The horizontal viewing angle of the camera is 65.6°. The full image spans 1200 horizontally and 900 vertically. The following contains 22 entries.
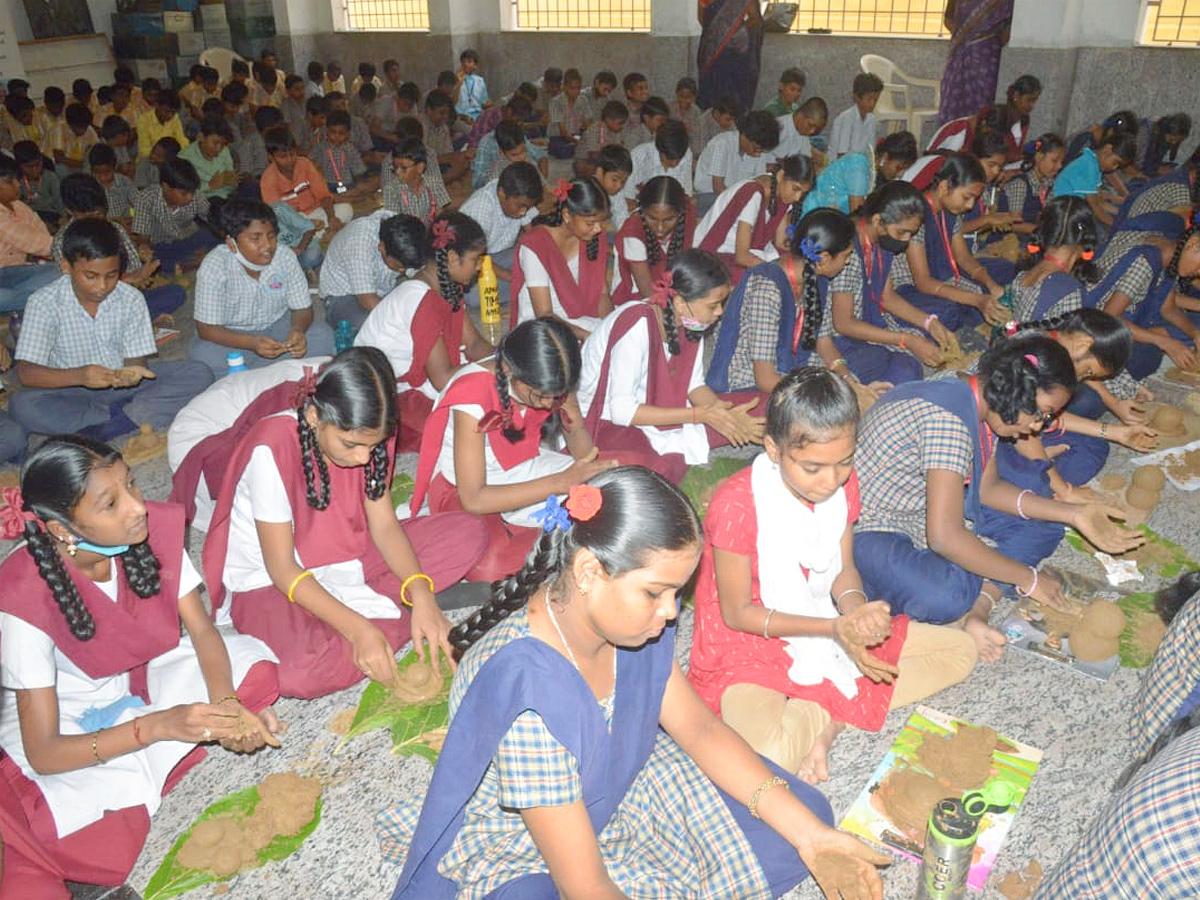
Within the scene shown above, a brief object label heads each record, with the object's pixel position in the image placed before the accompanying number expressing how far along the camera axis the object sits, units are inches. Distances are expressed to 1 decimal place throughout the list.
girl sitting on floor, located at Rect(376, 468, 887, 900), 57.4
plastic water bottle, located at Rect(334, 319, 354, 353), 173.8
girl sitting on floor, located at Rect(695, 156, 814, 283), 203.2
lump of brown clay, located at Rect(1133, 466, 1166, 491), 130.6
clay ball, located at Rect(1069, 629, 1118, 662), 102.0
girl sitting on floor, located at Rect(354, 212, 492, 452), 142.3
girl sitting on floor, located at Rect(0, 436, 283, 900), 75.8
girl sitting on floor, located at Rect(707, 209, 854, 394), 139.6
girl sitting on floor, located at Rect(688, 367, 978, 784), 84.1
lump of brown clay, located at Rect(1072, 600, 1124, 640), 102.3
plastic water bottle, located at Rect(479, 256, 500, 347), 194.1
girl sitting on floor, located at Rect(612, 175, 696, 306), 173.3
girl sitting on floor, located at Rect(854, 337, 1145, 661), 98.7
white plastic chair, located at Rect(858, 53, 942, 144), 333.4
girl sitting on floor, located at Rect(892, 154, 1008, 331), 178.2
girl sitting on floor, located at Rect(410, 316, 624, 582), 104.8
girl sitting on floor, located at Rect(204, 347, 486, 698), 92.2
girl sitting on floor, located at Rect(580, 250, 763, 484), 125.4
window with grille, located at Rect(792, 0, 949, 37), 356.2
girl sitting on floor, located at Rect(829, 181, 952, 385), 157.9
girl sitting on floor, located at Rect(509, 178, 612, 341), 163.8
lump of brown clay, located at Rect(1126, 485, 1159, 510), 130.4
